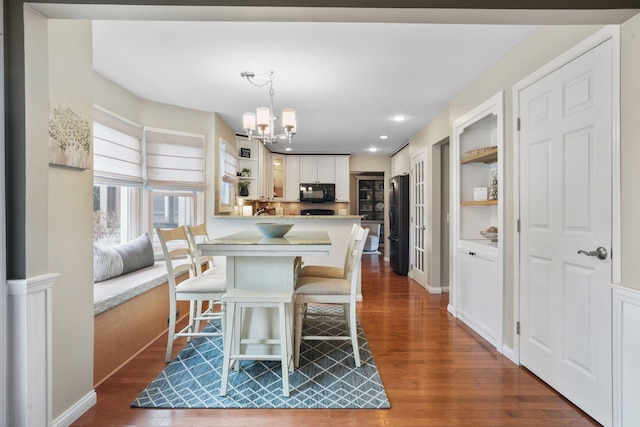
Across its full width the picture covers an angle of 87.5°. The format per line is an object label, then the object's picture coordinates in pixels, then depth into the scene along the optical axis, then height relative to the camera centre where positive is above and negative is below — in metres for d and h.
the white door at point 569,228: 1.75 -0.10
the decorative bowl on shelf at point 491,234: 3.03 -0.21
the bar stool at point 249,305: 1.99 -0.62
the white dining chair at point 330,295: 2.36 -0.59
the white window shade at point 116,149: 3.02 +0.61
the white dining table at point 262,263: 2.04 -0.35
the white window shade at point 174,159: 3.77 +0.62
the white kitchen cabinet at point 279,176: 7.00 +0.75
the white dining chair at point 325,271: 2.80 -0.52
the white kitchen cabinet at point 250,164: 5.45 +0.79
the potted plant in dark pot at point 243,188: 5.47 +0.39
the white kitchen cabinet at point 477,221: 2.80 -0.10
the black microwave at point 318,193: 6.98 +0.38
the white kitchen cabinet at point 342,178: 7.11 +0.71
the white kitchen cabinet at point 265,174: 5.70 +0.69
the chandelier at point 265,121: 2.84 +0.78
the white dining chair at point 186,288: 2.44 -0.56
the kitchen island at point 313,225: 4.06 -0.17
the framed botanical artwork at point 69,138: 1.64 +0.38
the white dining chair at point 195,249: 2.85 -0.31
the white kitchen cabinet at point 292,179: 7.13 +0.69
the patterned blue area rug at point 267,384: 1.95 -1.11
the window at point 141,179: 3.16 +0.35
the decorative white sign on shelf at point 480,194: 3.19 +0.16
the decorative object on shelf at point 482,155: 2.91 +0.51
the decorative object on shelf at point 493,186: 3.08 +0.23
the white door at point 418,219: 4.91 -0.13
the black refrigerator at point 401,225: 5.67 -0.23
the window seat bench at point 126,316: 2.21 -0.80
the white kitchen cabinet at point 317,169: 7.11 +0.90
